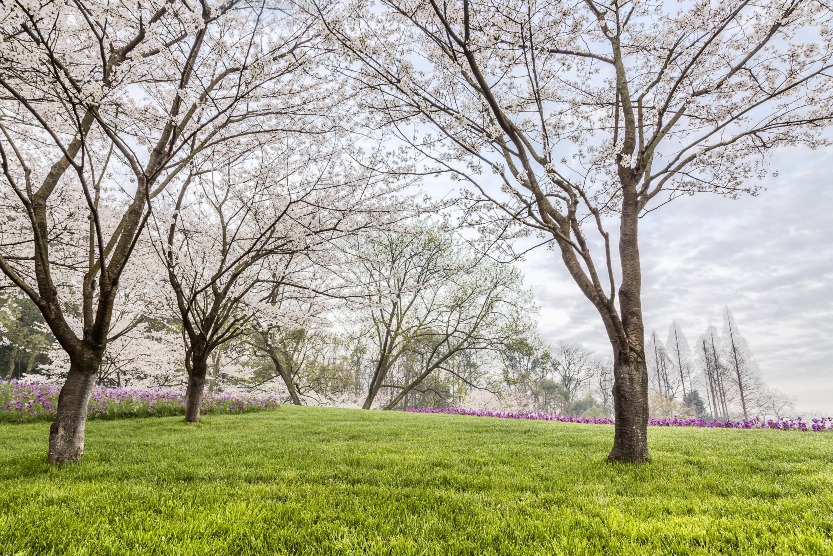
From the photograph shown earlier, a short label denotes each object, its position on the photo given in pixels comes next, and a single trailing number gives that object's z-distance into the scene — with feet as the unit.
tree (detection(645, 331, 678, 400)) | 178.24
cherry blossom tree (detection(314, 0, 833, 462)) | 17.17
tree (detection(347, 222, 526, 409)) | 66.49
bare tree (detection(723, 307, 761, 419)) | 145.07
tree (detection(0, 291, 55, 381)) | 83.35
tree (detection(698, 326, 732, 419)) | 141.59
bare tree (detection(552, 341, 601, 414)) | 156.76
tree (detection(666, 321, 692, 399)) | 176.80
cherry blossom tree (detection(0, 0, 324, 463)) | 16.19
